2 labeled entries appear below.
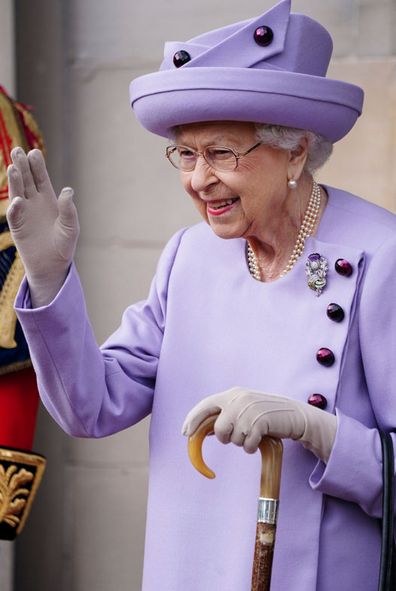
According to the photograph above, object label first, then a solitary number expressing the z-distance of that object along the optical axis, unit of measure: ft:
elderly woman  13.29
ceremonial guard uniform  19.13
